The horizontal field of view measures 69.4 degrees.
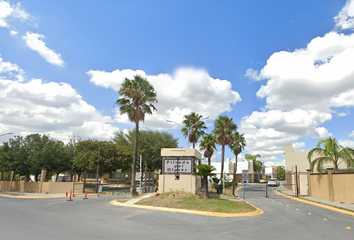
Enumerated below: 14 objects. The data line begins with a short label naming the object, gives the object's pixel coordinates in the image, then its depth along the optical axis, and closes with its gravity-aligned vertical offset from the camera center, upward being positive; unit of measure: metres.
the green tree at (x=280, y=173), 119.07 -2.64
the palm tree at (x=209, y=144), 44.16 +3.61
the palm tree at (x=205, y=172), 17.81 -0.49
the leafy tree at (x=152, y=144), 47.41 +3.81
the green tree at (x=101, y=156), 34.34 +0.80
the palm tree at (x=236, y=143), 50.41 +4.47
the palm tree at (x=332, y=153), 23.11 +1.48
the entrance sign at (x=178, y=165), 22.53 -0.07
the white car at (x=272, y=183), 55.02 -3.42
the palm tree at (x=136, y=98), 25.56 +6.55
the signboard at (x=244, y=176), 19.18 -0.73
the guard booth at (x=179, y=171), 21.91 -0.60
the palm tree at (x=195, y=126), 43.19 +6.71
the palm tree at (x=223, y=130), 40.12 +5.49
